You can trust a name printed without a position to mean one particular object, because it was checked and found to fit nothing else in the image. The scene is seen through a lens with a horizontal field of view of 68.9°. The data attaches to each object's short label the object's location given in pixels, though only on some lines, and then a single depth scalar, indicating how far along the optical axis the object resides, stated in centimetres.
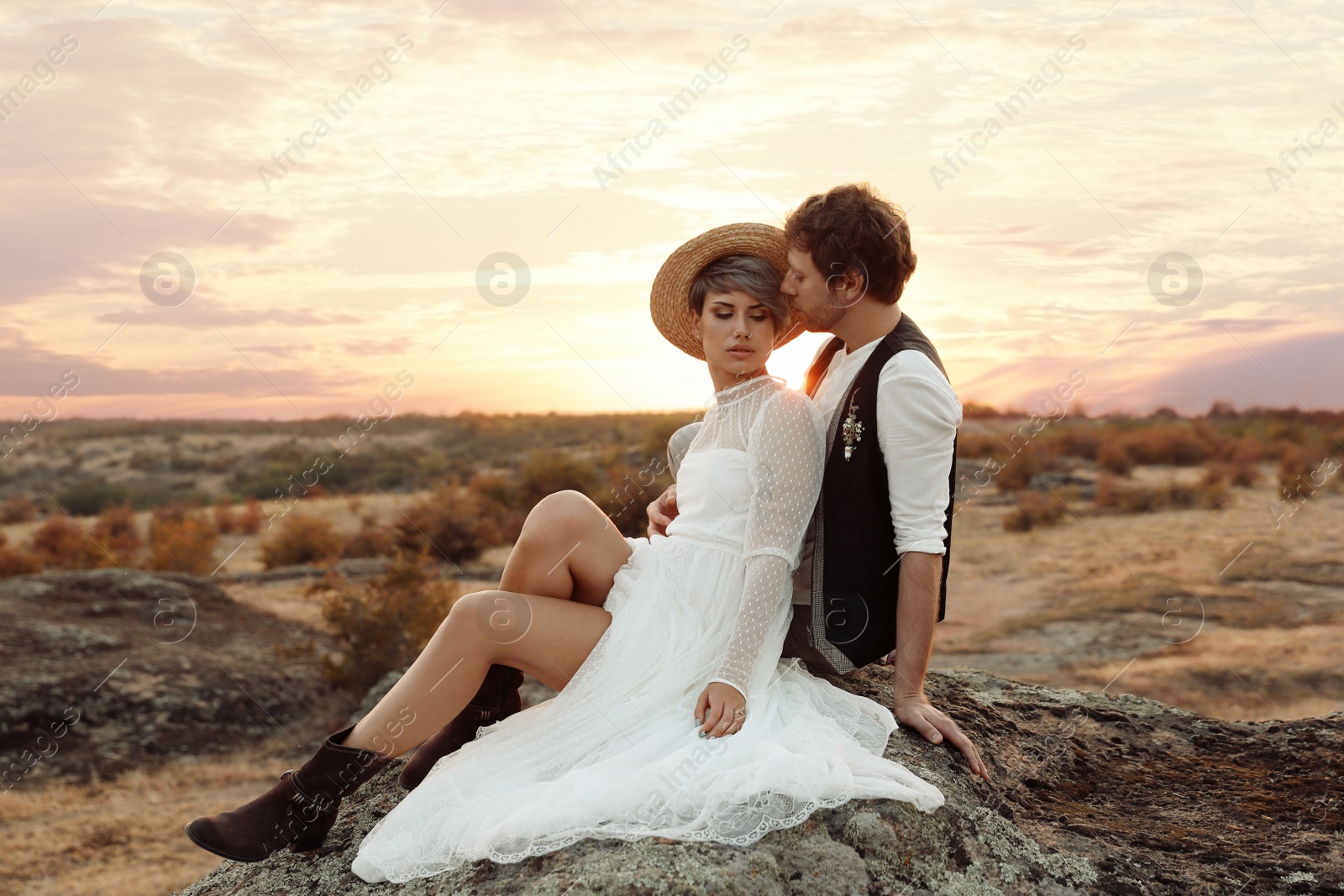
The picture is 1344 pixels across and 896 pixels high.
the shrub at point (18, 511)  2638
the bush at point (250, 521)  2322
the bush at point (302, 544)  1808
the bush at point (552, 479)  2150
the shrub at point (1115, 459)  2612
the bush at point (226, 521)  2344
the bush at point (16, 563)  1766
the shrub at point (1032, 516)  2080
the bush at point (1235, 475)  2353
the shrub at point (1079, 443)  2884
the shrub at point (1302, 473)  1998
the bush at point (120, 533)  2027
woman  255
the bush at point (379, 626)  1010
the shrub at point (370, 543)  2089
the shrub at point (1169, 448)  2733
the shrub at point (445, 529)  1800
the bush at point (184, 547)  1747
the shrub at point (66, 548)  1889
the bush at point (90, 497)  2825
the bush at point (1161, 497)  2188
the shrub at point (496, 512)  1867
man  308
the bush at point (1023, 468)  2517
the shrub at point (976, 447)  2780
